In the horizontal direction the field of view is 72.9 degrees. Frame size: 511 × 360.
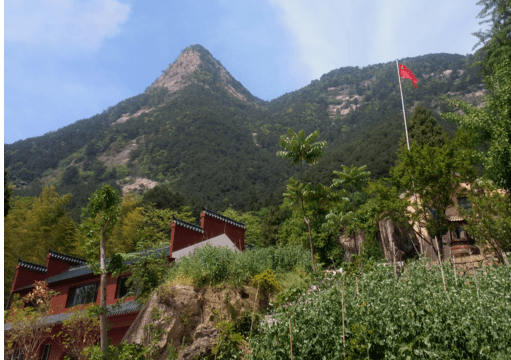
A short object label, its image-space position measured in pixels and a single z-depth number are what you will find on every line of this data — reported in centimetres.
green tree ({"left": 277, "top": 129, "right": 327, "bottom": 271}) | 2025
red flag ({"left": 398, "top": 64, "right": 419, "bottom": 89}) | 2646
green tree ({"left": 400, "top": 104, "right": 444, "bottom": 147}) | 3972
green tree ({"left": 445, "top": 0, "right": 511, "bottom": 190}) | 1683
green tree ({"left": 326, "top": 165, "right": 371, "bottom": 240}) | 2834
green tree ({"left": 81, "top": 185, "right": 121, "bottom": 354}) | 961
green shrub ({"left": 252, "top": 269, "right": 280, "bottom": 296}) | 1402
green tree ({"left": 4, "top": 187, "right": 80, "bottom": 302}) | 2955
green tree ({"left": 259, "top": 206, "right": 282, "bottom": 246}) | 4400
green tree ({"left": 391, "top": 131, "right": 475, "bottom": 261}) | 1944
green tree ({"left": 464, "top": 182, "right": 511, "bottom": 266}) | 1404
